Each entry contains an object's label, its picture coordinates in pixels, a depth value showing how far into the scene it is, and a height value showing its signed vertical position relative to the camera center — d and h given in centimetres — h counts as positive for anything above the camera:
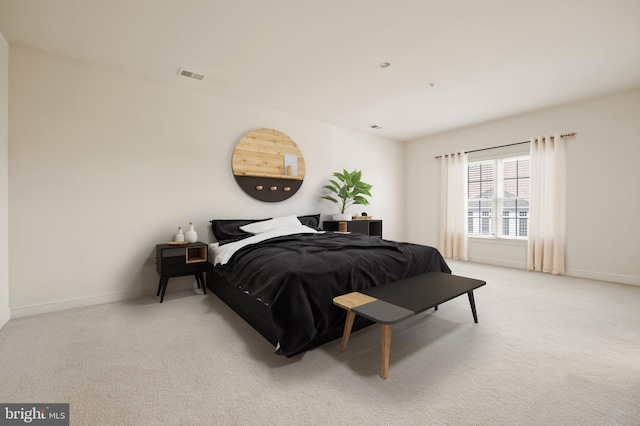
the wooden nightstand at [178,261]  307 -59
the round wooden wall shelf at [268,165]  408 +69
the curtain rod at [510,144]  418 +116
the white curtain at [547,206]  427 +10
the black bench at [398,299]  171 -63
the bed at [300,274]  191 -53
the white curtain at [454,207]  543 +9
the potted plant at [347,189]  483 +38
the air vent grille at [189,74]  317 +157
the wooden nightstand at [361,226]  488 -27
